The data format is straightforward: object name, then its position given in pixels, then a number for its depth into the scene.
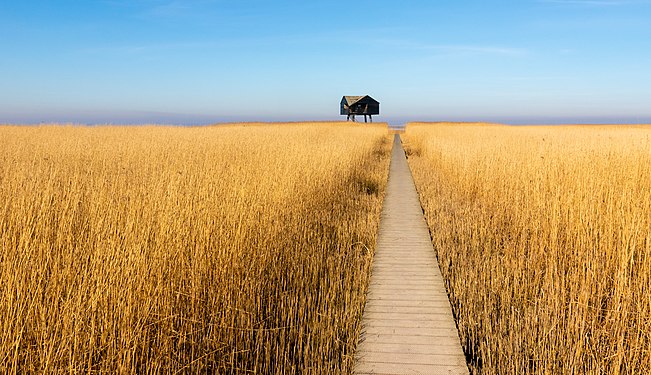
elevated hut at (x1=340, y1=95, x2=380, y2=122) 57.69
